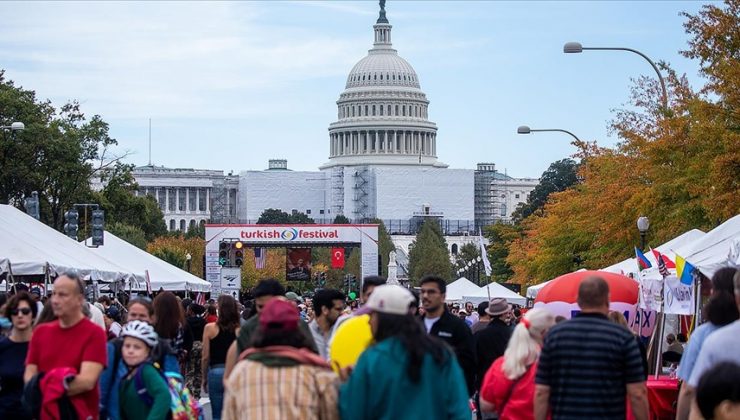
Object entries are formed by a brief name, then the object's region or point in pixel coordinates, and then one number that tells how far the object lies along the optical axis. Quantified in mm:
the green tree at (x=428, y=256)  148875
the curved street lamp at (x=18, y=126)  44875
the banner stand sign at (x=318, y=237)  88062
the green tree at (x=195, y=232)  156625
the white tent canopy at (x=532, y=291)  32456
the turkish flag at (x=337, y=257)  98062
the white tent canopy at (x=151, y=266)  36781
